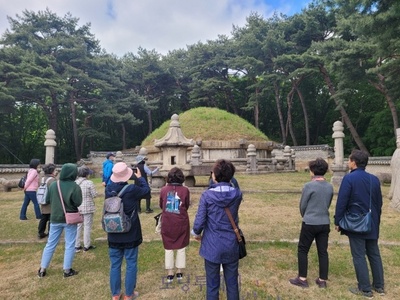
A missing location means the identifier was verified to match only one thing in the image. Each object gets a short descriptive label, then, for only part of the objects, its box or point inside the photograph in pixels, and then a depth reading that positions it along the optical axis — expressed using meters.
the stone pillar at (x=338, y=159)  10.81
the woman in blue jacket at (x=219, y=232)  2.53
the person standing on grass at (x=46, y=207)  4.72
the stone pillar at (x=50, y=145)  10.34
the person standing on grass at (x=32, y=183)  6.20
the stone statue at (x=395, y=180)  5.87
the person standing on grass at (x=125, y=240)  2.87
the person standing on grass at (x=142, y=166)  6.42
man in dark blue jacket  3.00
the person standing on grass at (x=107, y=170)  6.22
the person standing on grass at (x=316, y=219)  3.07
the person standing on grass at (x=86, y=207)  4.41
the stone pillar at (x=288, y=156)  18.44
